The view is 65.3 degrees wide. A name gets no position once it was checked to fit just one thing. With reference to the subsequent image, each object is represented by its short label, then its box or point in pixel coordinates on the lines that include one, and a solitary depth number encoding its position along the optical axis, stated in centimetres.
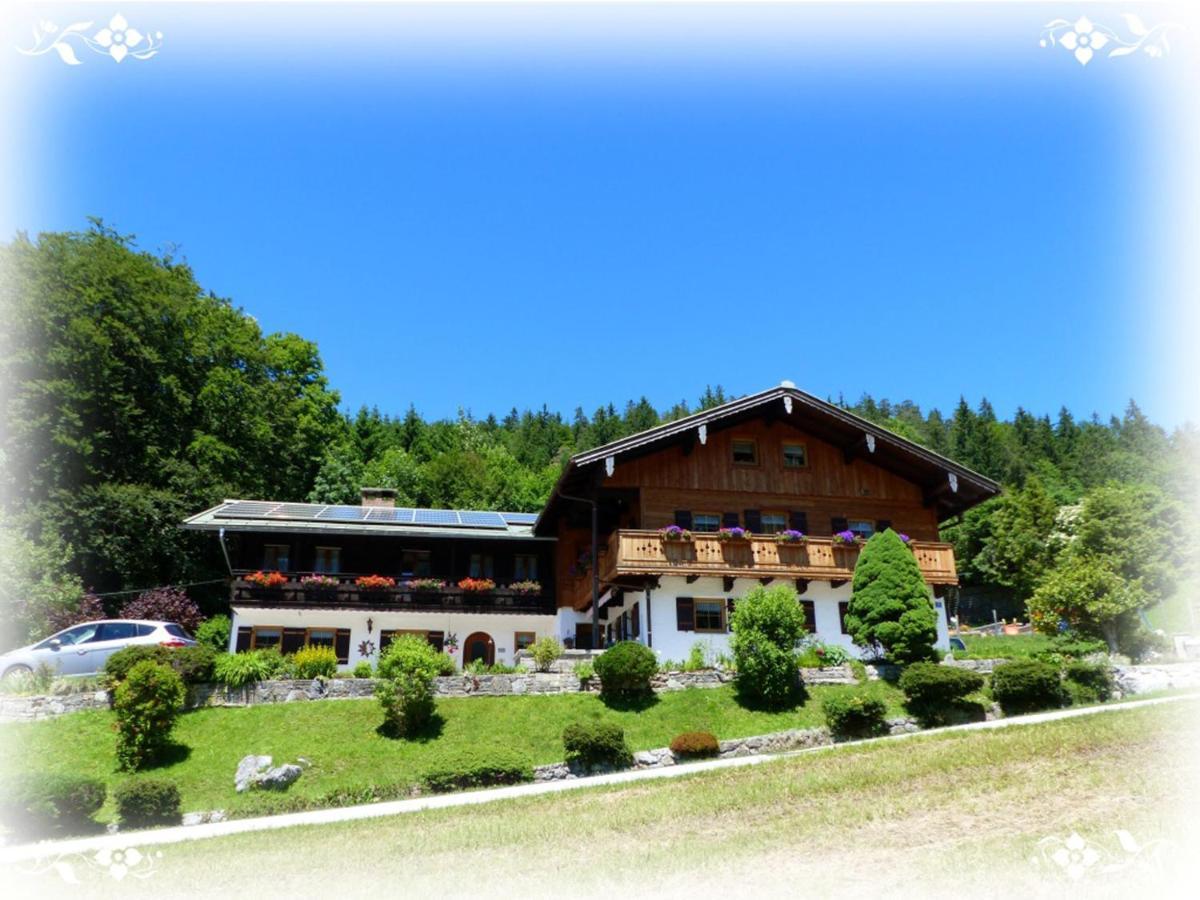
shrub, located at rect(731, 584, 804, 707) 2392
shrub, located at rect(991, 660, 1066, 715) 2273
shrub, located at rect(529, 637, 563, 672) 2611
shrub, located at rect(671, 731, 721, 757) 2105
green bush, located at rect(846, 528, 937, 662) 2569
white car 2534
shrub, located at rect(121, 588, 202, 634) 3553
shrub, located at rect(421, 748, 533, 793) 1923
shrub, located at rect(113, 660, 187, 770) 2084
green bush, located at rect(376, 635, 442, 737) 2242
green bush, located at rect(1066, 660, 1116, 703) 2314
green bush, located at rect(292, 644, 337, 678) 2534
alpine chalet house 2908
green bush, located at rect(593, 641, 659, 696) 2427
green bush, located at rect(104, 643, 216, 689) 2320
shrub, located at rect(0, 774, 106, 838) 1670
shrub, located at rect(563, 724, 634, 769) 2030
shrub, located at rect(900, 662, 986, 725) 2230
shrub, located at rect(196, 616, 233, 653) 3316
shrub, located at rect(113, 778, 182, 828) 1788
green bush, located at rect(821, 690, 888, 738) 2172
